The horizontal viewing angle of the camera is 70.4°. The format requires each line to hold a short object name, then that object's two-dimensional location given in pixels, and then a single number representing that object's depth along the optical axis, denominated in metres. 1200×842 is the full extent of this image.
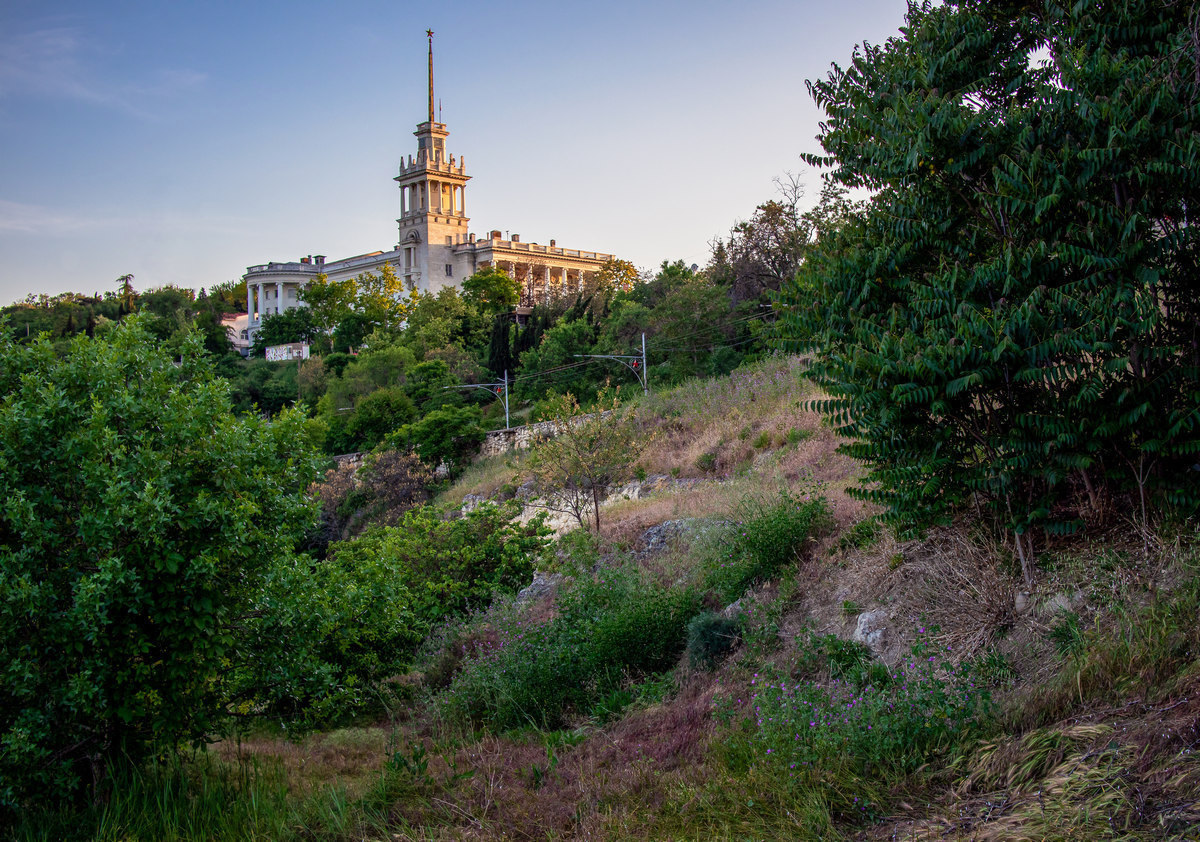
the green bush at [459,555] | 15.16
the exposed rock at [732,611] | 8.97
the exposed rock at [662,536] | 13.48
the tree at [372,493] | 35.69
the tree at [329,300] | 84.44
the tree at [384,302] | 76.81
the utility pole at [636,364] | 41.59
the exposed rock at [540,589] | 13.54
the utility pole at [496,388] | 48.31
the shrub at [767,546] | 9.61
